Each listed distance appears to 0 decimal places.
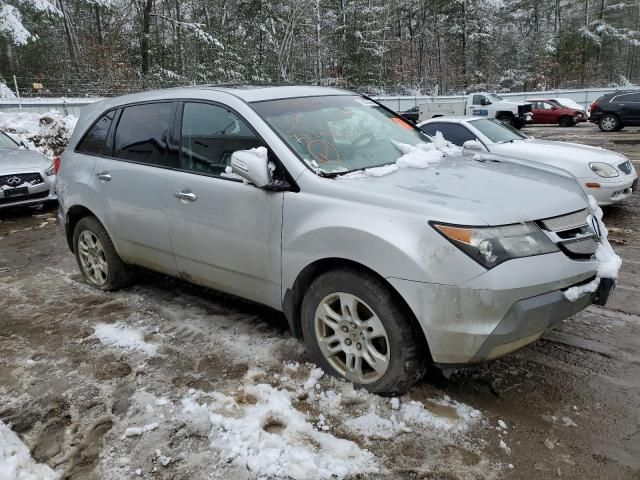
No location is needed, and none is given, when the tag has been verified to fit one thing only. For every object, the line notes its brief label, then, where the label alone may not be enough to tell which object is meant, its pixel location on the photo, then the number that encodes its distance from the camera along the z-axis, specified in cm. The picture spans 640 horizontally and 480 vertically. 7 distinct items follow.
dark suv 1844
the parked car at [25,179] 813
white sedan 697
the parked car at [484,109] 2256
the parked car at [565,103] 2395
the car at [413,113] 2506
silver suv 256
